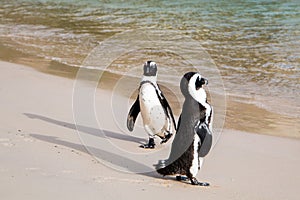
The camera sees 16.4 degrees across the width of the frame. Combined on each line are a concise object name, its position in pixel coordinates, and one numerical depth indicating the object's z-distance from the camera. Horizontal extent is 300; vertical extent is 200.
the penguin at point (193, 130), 6.90
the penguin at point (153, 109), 8.52
